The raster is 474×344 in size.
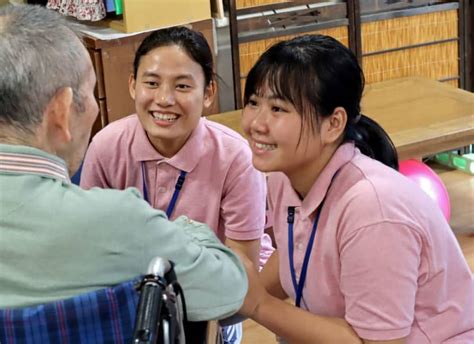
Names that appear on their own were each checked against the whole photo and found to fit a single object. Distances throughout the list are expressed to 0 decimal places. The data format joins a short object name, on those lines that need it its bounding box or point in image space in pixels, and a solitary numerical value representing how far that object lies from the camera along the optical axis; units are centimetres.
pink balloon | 327
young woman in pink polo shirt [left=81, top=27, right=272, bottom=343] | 195
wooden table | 325
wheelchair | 104
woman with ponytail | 143
